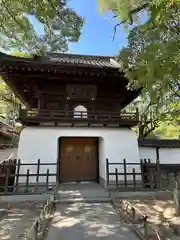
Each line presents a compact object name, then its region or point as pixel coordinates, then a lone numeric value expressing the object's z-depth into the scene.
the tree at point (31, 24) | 6.29
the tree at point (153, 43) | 5.64
